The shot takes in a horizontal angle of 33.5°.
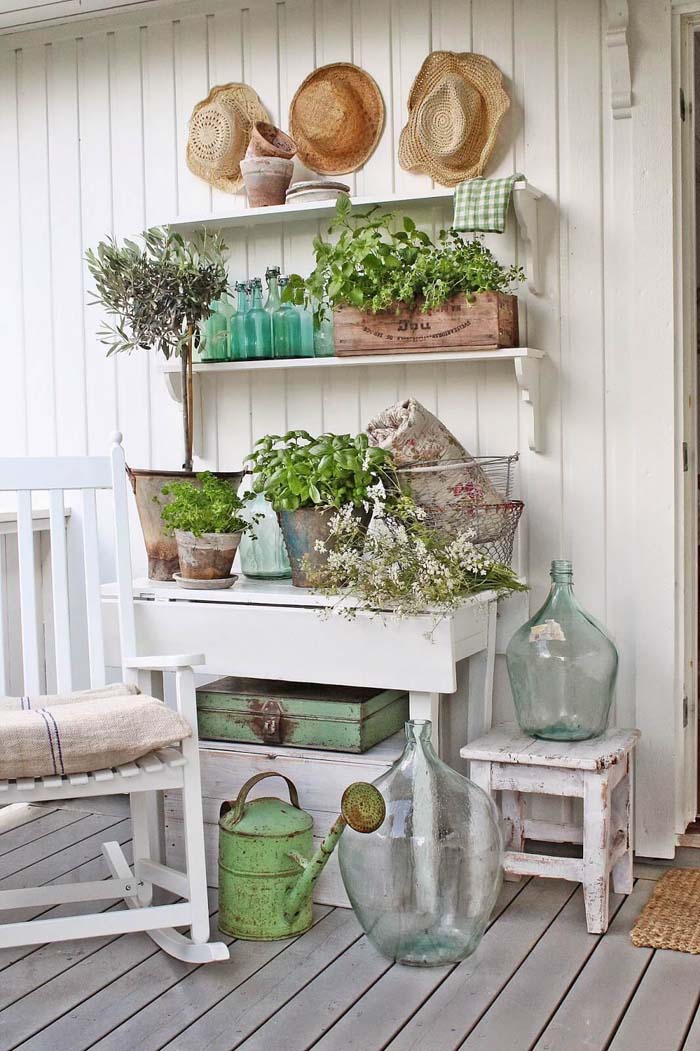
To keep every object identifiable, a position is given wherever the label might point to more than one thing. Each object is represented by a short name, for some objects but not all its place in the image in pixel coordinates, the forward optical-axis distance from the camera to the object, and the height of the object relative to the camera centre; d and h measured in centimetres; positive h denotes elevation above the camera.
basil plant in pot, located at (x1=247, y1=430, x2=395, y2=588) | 264 +1
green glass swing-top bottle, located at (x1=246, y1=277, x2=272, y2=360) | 309 +43
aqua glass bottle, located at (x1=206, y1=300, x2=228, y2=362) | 314 +42
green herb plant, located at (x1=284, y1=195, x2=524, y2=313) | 275 +53
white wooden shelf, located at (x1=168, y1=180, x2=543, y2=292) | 280 +72
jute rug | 240 -94
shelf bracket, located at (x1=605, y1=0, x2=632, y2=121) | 271 +100
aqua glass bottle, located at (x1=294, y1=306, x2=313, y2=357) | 307 +41
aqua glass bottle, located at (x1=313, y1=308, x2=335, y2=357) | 301 +40
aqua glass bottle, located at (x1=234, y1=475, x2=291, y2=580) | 297 -14
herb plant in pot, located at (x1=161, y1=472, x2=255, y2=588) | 280 -8
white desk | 259 -35
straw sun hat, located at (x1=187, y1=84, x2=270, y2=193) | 318 +100
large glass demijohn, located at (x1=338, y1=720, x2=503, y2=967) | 228 -74
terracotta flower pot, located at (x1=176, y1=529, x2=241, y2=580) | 282 -15
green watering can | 247 -81
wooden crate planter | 275 +39
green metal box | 267 -52
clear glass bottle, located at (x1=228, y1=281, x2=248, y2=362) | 310 +43
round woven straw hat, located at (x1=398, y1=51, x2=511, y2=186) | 288 +93
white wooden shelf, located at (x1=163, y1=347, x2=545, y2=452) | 277 +32
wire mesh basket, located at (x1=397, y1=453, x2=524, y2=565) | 270 -3
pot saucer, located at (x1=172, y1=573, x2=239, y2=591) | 284 -22
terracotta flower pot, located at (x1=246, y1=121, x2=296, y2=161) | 302 +91
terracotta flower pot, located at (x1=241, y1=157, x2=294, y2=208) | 302 +82
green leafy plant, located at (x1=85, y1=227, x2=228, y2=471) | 303 +54
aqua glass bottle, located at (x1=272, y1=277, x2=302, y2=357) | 307 +43
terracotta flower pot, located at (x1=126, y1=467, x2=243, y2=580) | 293 -4
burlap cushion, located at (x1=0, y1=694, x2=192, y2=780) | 212 -45
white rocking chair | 220 -53
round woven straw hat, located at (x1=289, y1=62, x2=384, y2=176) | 304 +98
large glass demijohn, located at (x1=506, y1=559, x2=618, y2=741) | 267 -42
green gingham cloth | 273 +67
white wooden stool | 250 -67
